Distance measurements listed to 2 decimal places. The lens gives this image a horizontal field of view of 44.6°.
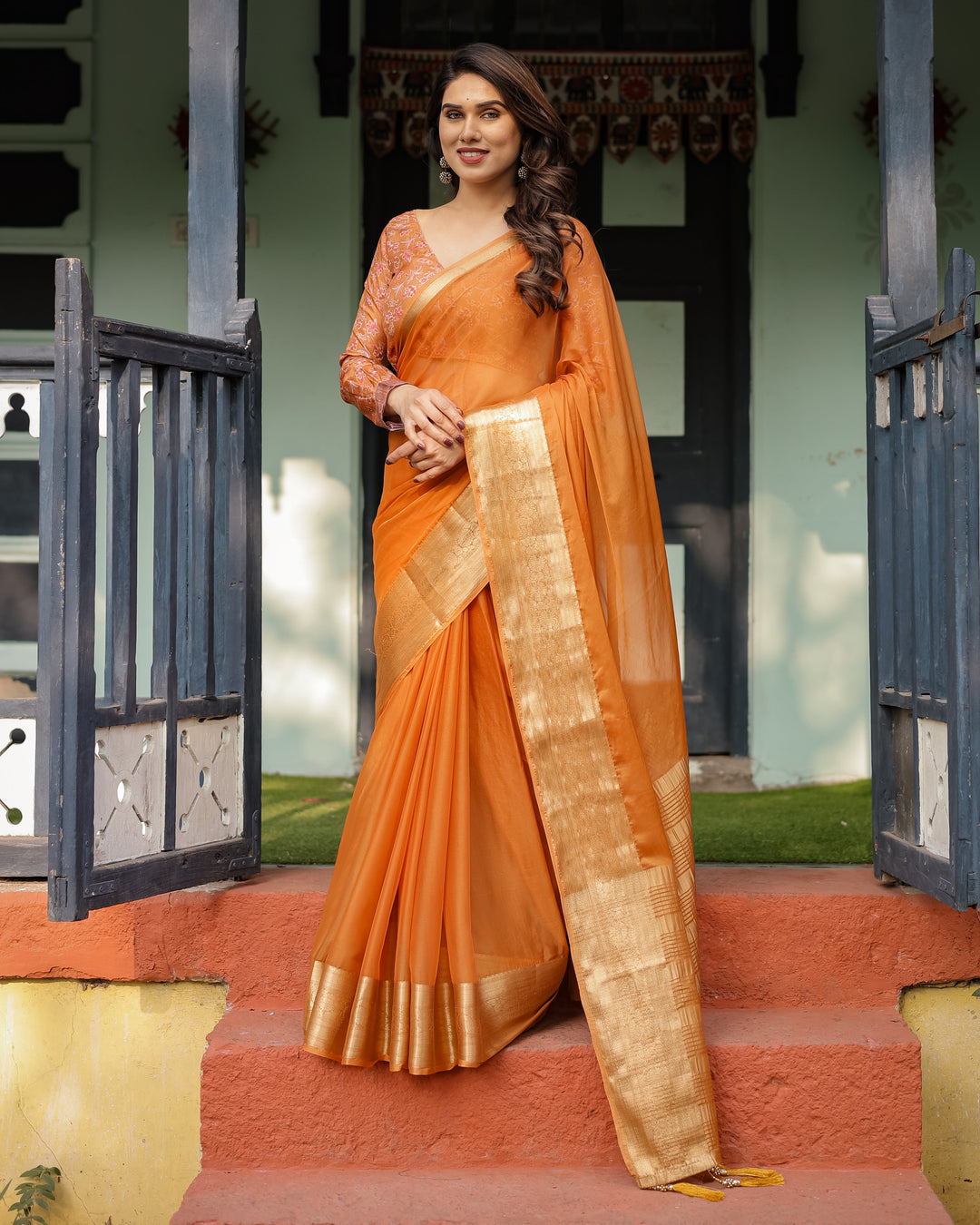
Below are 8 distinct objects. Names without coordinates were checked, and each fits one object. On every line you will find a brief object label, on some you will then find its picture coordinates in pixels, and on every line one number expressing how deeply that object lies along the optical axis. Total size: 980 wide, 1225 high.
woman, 2.18
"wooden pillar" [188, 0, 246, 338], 2.74
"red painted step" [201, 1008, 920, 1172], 2.24
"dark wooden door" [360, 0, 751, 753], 4.69
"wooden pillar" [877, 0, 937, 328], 2.72
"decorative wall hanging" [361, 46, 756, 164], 4.64
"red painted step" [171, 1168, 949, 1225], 2.03
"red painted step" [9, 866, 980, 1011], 2.58
